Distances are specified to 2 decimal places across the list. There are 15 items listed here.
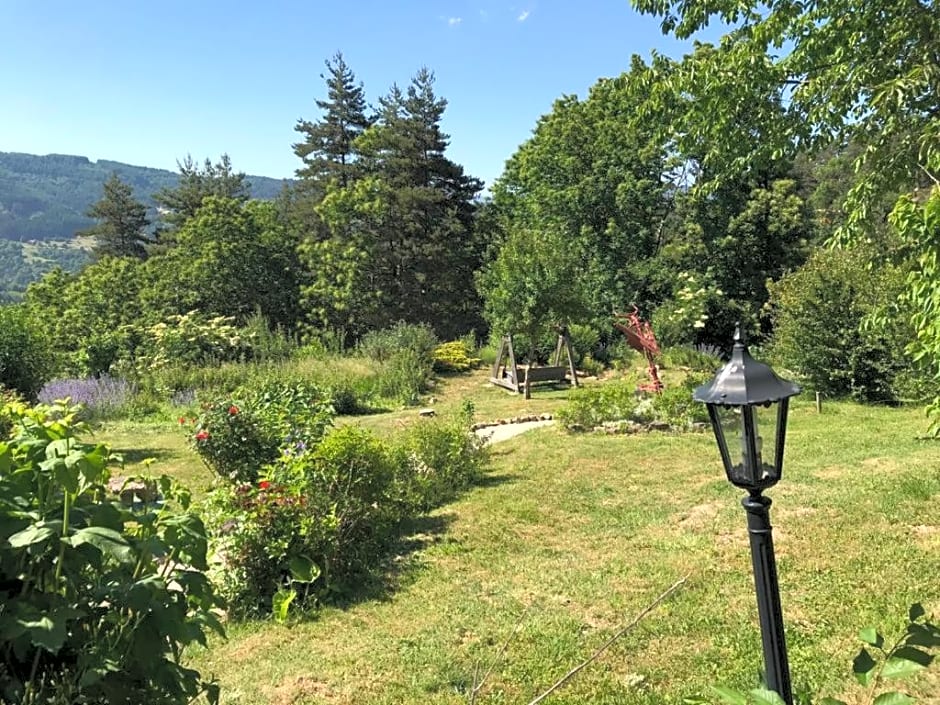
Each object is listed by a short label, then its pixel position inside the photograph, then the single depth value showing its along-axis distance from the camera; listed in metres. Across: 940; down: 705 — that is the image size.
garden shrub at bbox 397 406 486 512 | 6.12
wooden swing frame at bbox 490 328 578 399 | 14.43
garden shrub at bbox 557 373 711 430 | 9.26
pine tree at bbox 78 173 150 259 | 35.31
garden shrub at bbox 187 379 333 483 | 5.90
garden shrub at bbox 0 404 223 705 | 1.43
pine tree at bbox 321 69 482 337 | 23.11
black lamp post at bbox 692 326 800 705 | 2.13
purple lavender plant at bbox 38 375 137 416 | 12.19
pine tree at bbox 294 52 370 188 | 29.70
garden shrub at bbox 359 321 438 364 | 16.14
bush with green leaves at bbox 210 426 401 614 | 4.17
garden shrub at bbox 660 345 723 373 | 15.38
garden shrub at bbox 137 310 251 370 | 15.27
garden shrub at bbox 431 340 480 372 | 17.58
